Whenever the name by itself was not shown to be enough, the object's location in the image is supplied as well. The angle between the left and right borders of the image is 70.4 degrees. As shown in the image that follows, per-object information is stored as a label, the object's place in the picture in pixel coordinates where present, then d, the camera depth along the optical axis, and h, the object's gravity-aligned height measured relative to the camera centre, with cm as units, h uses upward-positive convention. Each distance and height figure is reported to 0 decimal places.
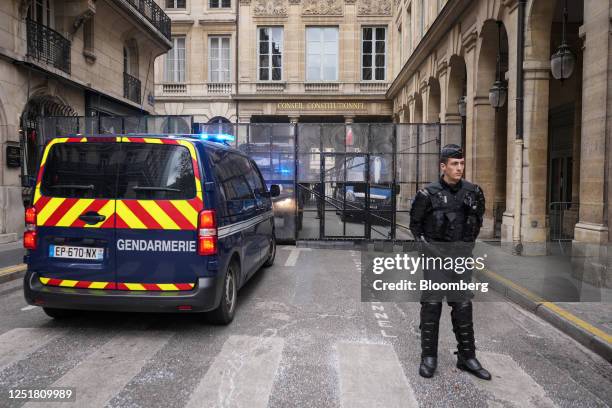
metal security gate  1151 +47
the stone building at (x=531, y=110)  696 +185
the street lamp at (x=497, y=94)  1073 +227
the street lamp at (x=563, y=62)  799 +228
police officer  362 -43
